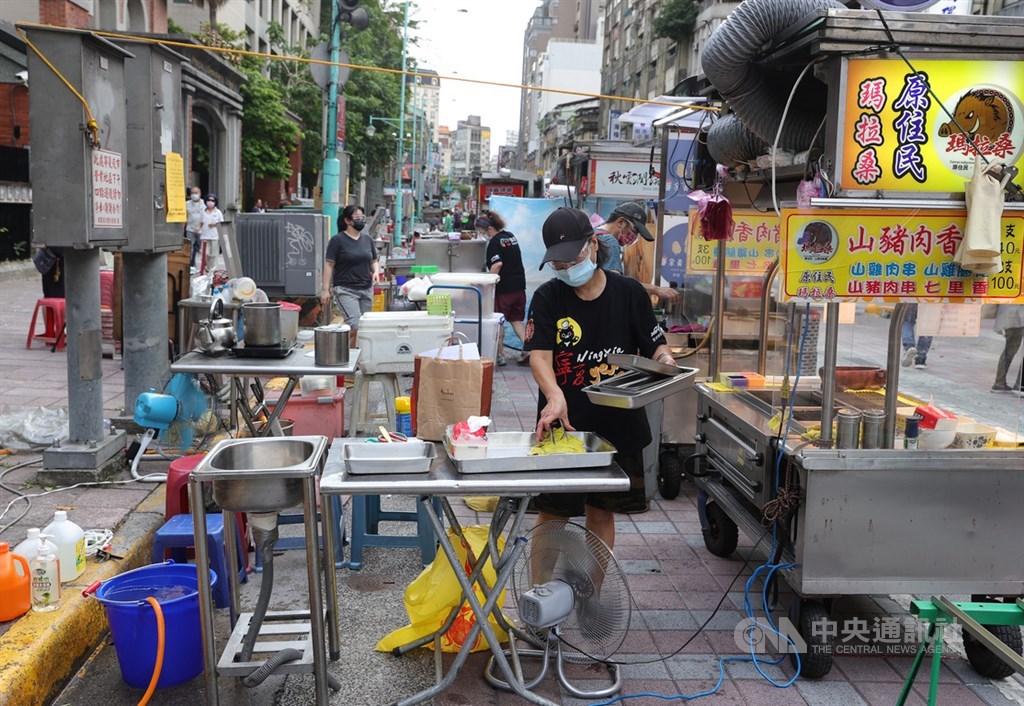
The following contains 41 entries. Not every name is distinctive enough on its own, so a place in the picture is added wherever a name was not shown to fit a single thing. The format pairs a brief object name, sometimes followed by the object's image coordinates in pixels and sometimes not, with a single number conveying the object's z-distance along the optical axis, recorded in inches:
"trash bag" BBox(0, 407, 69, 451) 247.1
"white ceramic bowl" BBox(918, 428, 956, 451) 156.3
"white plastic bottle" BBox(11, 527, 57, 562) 151.5
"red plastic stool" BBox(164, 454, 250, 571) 184.9
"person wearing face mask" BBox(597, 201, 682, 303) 297.0
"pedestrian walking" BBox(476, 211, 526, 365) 430.6
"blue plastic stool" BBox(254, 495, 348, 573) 202.4
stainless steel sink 127.2
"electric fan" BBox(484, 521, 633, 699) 139.9
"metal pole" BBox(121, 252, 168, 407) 266.8
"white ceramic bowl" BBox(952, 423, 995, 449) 159.0
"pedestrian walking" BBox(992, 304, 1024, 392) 169.0
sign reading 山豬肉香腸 147.4
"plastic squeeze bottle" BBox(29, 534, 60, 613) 150.3
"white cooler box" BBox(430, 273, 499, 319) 401.4
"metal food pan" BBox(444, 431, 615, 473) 135.1
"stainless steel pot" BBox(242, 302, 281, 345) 227.0
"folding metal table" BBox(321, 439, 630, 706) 129.2
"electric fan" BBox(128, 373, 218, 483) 234.4
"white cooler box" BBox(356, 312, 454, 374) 282.0
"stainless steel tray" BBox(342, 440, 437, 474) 133.3
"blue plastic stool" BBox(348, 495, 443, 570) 196.1
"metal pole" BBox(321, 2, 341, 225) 541.6
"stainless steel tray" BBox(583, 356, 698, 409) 140.2
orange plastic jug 145.4
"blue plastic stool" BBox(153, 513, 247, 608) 169.8
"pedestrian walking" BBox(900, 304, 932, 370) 171.3
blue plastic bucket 141.1
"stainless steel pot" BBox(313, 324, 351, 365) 224.4
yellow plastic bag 153.2
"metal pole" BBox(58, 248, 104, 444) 222.2
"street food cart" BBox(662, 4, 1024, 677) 144.3
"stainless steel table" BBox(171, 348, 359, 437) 213.5
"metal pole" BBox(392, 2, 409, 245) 1267.0
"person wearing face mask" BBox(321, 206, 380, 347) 390.0
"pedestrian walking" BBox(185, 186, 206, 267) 703.1
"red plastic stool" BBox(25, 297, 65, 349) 406.9
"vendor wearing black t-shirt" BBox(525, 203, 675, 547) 163.9
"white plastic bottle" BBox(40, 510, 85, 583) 160.0
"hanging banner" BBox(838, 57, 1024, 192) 144.1
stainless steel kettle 227.1
